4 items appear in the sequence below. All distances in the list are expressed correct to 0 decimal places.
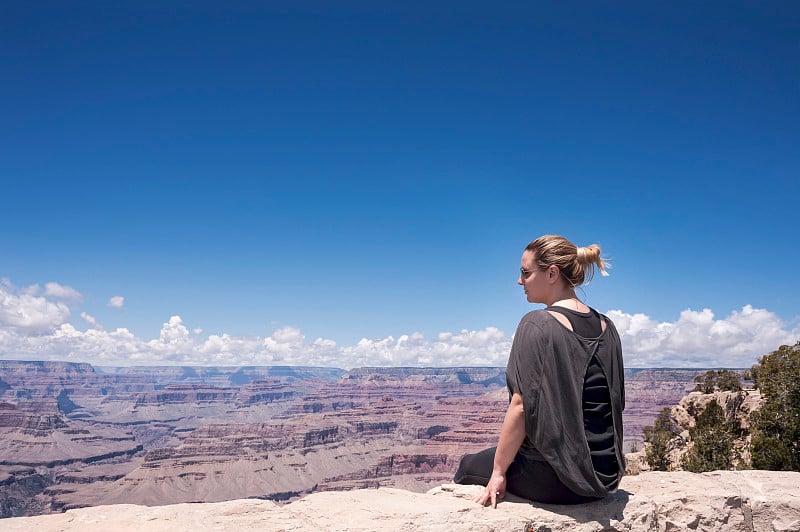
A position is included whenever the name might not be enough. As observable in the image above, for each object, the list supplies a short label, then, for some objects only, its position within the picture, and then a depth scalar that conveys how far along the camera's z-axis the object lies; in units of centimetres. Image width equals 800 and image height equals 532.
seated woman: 316
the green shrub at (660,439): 1808
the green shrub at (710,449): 1398
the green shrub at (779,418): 1028
